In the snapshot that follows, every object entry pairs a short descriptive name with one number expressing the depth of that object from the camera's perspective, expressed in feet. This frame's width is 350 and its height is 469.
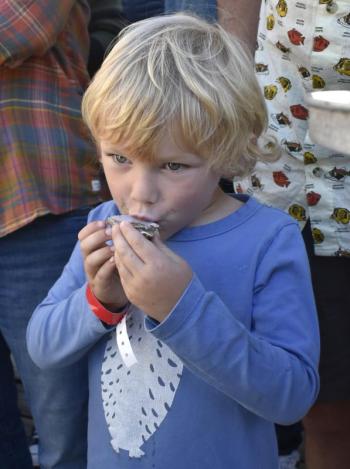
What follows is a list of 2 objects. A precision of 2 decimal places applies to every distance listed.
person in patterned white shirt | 4.84
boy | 4.16
